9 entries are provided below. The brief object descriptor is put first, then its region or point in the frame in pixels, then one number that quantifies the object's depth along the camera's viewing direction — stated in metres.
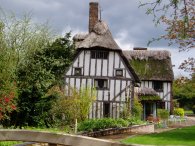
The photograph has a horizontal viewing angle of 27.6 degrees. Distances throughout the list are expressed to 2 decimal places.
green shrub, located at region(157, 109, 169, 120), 40.59
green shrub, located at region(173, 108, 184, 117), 47.98
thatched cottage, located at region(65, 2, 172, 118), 32.06
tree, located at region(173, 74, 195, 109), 65.46
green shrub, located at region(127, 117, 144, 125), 28.56
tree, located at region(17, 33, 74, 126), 25.39
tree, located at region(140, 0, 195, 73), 21.79
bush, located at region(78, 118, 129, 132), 24.45
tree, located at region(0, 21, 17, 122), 20.95
